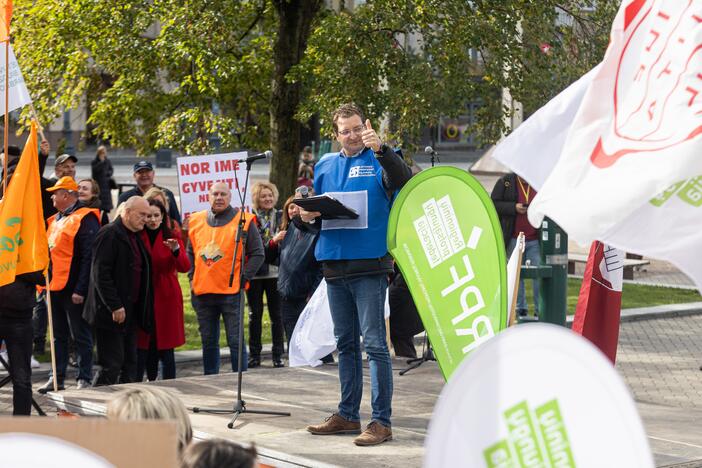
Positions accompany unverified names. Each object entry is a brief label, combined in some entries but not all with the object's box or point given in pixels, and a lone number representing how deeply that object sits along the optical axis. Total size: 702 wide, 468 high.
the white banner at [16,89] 13.89
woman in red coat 13.92
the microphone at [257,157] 11.79
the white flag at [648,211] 6.05
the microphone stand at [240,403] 11.42
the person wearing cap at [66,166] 16.36
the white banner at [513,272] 9.51
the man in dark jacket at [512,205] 18.69
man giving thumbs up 10.29
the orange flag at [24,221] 12.08
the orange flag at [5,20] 13.34
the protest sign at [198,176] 18.14
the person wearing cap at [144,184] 17.00
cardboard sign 4.30
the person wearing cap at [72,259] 14.23
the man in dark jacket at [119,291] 13.41
